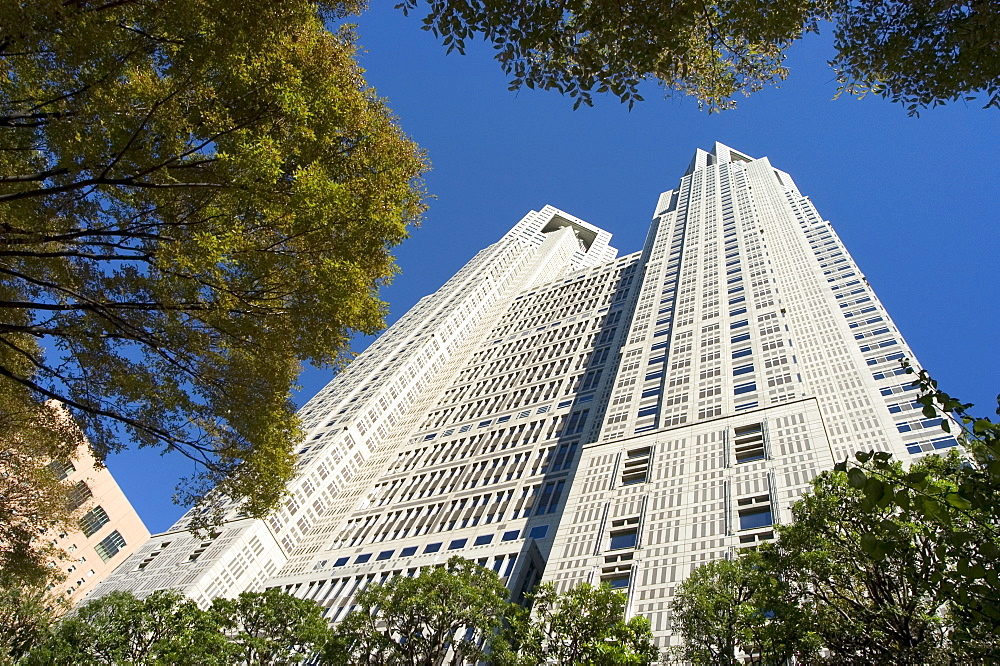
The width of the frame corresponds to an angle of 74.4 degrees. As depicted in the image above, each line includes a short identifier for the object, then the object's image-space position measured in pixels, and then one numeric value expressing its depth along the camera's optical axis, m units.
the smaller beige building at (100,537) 42.94
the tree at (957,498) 4.91
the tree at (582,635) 14.38
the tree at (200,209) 9.90
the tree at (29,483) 12.35
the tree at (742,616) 12.51
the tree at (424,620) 17.27
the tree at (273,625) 18.31
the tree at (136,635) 17.38
